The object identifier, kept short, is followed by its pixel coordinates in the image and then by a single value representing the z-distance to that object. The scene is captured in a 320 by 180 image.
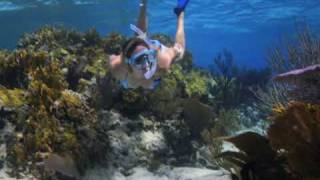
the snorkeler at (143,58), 5.19
